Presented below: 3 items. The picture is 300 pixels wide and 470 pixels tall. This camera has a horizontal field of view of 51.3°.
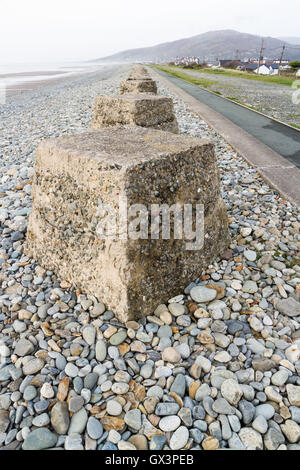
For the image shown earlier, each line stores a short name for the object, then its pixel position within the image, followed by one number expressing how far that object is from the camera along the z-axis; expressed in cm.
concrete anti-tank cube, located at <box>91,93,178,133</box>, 554
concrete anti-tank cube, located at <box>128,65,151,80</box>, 1202
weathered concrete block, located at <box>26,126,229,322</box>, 247
